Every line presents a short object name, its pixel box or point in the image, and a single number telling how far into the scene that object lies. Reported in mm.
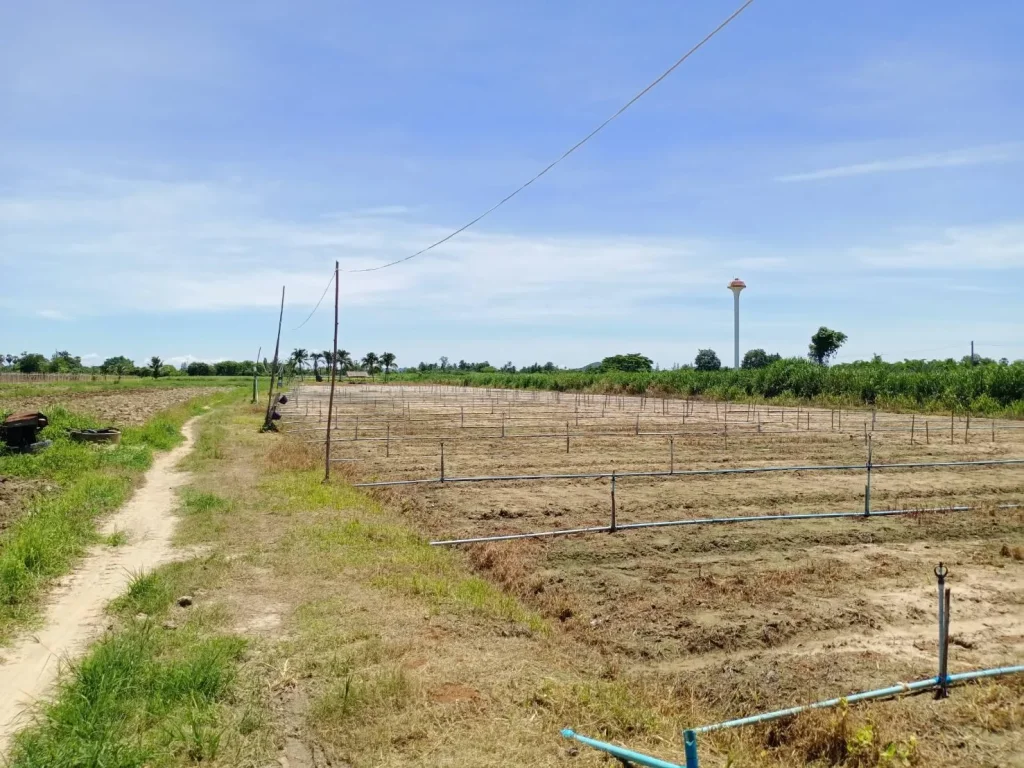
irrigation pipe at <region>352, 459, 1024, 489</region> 13516
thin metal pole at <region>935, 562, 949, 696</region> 5055
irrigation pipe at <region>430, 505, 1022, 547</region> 10070
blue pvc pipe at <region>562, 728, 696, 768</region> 3576
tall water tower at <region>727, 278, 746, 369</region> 63938
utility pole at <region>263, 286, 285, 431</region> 27797
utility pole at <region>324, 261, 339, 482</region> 14836
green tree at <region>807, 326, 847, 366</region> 72375
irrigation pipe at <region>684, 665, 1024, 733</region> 4633
